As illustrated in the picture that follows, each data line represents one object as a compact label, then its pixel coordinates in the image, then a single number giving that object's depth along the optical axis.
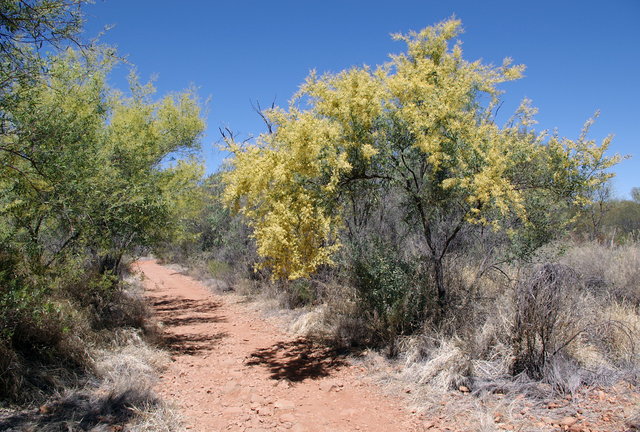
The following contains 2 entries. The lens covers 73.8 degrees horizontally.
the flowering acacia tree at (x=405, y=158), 6.15
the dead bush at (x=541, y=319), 5.21
